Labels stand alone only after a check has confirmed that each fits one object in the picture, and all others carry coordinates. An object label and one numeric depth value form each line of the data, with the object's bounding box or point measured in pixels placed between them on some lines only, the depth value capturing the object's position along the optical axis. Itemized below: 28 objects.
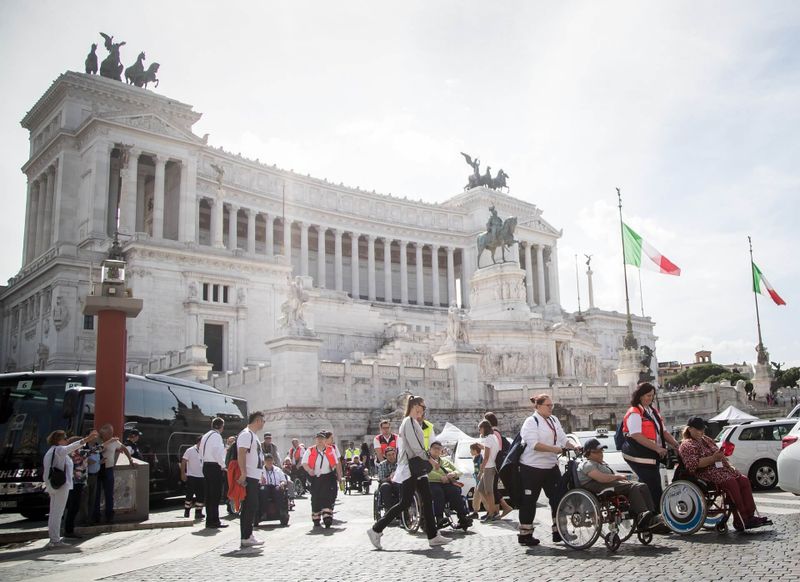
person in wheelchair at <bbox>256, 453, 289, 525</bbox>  15.14
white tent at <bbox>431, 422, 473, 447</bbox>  24.92
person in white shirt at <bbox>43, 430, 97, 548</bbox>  12.22
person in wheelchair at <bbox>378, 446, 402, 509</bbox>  13.37
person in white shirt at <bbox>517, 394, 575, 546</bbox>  10.23
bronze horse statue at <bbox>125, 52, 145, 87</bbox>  68.25
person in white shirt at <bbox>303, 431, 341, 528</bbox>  13.71
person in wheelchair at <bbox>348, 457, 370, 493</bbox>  24.20
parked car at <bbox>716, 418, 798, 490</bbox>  18.05
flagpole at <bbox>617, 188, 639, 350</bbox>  43.47
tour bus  16.53
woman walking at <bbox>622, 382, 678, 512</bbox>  10.20
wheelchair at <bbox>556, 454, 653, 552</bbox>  9.47
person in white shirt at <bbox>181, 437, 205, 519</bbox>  16.09
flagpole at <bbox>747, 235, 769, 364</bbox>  48.88
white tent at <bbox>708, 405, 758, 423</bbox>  27.36
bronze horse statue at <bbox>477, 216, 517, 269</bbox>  61.69
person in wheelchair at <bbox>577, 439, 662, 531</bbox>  9.63
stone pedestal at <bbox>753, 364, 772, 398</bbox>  47.97
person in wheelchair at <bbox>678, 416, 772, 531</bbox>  10.21
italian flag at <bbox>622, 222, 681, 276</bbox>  42.41
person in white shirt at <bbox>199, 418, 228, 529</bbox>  13.76
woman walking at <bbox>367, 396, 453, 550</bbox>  10.70
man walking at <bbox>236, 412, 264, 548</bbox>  11.17
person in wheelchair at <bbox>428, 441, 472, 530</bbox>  12.66
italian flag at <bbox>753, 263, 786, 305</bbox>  49.97
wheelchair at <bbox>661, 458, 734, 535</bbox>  10.15
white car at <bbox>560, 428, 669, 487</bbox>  16.75
